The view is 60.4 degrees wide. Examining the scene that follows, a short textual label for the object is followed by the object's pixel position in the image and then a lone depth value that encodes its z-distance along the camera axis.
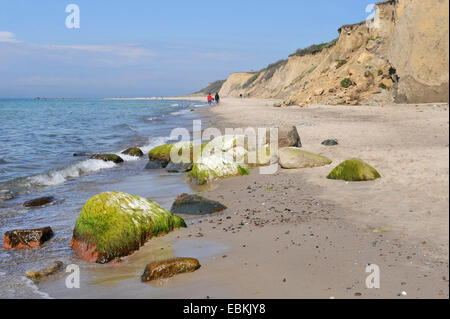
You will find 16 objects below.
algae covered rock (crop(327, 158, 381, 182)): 7.18
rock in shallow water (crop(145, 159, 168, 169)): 12.92
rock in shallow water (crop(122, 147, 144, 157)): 15.86
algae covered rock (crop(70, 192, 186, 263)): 5.19
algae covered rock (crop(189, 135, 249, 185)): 9.69
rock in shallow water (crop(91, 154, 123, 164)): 14.61
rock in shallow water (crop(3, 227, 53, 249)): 5.99
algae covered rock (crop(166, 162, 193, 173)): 11.81
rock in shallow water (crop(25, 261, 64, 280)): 4.75
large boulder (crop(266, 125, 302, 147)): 11.91
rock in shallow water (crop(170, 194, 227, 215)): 6.93
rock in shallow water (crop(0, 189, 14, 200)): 9.80
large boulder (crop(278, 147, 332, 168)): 9.55
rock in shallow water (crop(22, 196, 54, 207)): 8.82
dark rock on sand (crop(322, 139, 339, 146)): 12.14
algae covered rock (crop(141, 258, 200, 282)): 4.22
